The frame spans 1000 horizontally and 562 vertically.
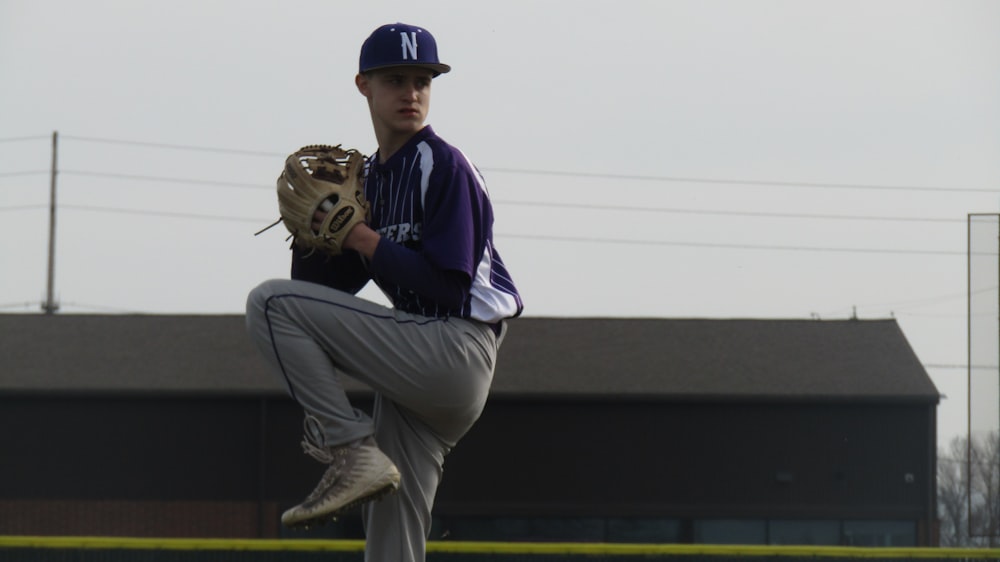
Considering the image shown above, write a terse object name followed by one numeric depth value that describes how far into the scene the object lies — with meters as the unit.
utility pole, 74.50
